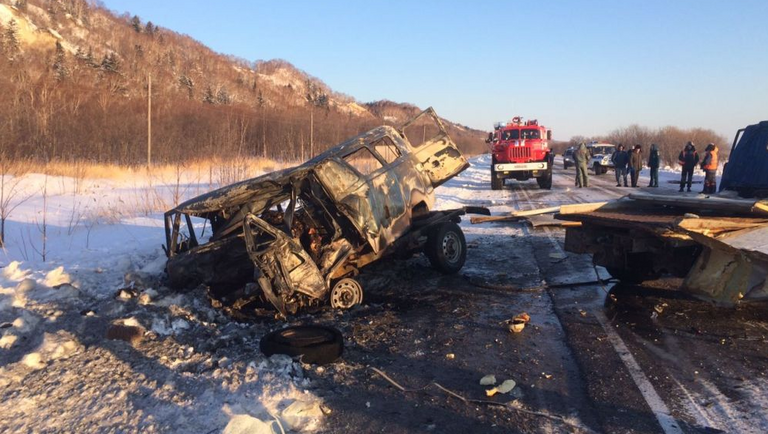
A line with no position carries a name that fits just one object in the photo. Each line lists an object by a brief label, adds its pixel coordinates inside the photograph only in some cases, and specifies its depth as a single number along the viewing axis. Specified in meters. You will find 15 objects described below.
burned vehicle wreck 5.57
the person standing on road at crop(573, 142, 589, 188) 21.12
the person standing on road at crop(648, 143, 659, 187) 20.52
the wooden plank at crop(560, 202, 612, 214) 6.60
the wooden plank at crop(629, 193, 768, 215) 5.26
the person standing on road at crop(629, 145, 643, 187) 21.56
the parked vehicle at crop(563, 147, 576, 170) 43.06
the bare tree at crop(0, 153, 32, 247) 13.57
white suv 33.28
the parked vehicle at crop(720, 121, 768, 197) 8.40
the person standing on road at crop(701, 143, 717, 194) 16.62
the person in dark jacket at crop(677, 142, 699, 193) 18.27
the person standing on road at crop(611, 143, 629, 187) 22.09
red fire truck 21.41
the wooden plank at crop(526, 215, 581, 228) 6.48
